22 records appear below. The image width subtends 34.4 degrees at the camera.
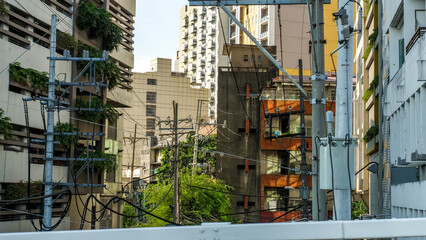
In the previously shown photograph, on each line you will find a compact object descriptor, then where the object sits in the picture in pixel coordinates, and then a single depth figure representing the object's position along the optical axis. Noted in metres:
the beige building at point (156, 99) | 110.56
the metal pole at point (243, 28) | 13.89
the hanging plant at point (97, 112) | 43.56
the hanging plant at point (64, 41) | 41.22
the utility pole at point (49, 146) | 27.85
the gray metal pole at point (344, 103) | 9.95
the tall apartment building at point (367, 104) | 34.31
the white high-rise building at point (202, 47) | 119.56
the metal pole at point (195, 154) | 57.06
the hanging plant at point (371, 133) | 32.88
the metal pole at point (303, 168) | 30.84
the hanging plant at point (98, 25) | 44.66
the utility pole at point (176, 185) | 41.28
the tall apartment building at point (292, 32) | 72.75
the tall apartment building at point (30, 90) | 35.19
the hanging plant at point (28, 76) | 35.33
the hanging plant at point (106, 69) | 44.06
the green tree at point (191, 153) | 81.19
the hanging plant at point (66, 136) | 40.29
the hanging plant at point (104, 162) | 44.52
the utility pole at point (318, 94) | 12.86
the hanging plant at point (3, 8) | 34.28
